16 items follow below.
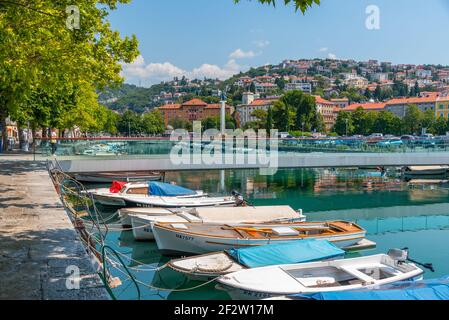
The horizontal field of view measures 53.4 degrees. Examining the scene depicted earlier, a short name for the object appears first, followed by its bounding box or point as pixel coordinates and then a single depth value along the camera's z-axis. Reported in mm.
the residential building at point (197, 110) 194750
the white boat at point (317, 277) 11180
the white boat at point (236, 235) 16578
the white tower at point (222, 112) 88738
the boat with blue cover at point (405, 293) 8461
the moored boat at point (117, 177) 37000
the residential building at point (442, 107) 141000
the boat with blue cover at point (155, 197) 25047
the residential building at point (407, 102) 147125
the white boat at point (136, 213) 21672
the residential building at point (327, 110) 179375
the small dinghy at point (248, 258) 13586
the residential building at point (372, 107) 166625
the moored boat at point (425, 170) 50625
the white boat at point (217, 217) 19884
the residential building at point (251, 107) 188625
